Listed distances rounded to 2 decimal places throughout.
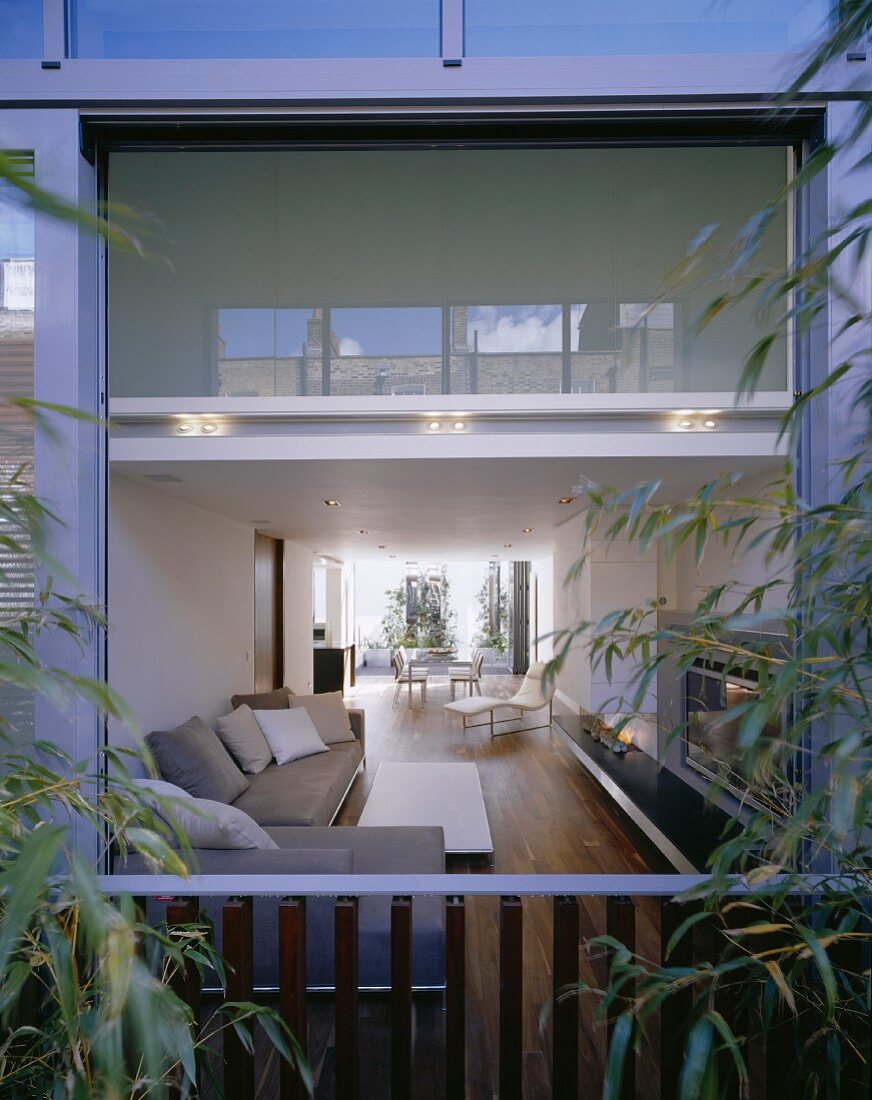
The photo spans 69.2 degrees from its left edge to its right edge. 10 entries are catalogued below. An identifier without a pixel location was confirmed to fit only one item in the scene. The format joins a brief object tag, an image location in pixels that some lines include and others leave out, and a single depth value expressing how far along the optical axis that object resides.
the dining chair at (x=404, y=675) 9.72
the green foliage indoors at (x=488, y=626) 14.01
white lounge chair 7.30
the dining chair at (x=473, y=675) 9.64
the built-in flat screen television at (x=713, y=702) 3.50
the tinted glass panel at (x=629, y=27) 1.44
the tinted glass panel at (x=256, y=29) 1.45
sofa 2.43
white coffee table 3.99
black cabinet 9.05
